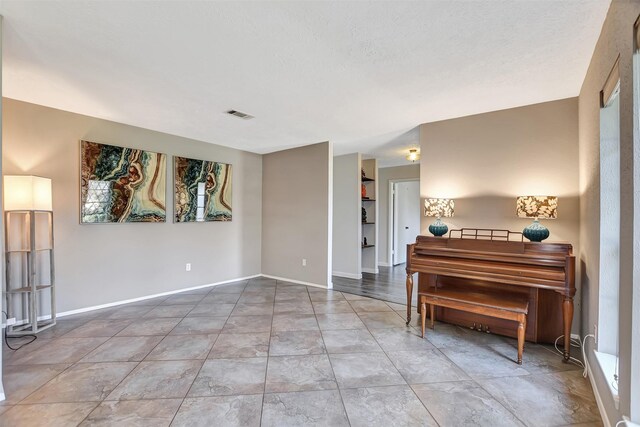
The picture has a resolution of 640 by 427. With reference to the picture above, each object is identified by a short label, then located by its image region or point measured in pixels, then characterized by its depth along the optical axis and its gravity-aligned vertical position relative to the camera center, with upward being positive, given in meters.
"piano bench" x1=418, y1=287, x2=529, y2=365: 2.36 -0.79
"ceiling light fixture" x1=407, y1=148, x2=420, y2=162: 4.89 +1.03
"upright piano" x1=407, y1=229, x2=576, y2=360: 2.40 -0.54
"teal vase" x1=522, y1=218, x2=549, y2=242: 2.66 -0.18
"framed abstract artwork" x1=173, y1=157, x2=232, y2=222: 4.42 +0.38
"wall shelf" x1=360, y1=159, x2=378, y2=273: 6.10 -0.03
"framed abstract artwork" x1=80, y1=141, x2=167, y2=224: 3.55 +0.39
